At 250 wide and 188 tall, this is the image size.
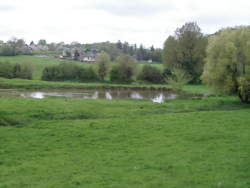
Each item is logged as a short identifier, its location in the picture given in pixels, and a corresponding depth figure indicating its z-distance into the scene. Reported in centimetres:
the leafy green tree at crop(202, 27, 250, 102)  3139
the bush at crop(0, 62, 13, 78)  7056
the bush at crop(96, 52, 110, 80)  7325
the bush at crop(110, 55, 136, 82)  7256
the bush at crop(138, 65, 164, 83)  7375
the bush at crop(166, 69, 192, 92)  4681
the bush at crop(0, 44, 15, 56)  11300
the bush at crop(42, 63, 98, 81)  7500
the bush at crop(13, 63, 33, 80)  7219
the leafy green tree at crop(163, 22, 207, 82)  6850
